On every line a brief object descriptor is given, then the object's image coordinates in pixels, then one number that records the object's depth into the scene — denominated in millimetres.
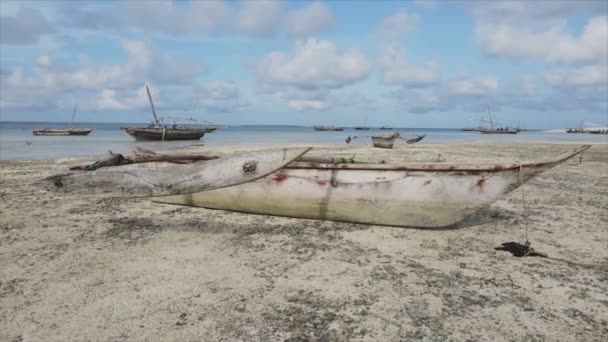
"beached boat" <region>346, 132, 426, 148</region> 22625
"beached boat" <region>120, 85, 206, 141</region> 32875
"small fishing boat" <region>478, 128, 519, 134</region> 76438
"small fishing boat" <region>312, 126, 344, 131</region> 103500
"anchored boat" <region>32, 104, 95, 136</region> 39772
